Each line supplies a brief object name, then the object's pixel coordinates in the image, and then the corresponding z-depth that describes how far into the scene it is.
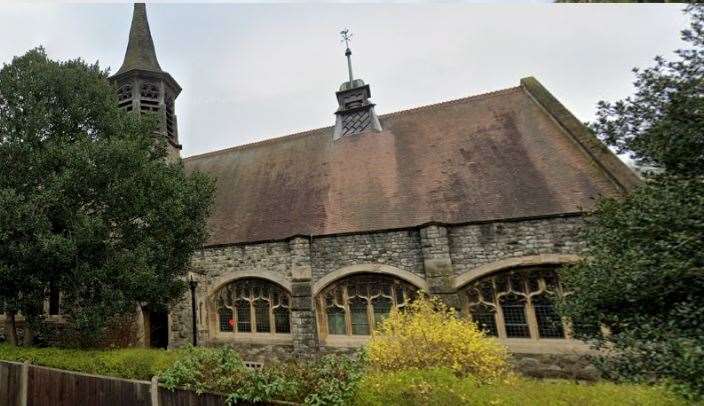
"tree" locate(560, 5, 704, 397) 3.34
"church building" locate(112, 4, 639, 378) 9.84
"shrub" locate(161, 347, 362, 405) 4.82
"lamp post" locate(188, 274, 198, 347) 12.54
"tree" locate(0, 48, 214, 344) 7.41
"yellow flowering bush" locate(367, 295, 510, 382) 5.70
